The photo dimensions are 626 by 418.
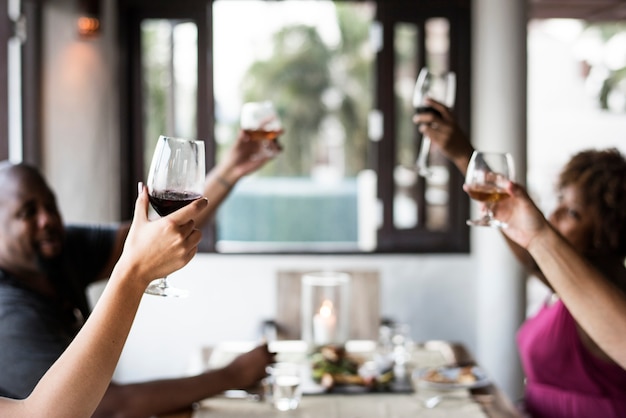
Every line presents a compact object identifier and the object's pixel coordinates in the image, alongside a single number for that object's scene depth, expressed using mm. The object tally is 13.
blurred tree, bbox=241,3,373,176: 14789
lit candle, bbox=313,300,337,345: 2961
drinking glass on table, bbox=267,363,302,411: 2238
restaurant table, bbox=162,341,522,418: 2254
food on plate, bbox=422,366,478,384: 2492
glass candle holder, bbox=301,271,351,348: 2967
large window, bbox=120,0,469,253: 4723
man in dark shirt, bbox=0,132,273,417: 1869
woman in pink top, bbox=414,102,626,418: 2469
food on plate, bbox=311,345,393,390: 2498
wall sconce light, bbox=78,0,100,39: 4434
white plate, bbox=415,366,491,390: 2436
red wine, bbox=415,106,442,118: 2266
